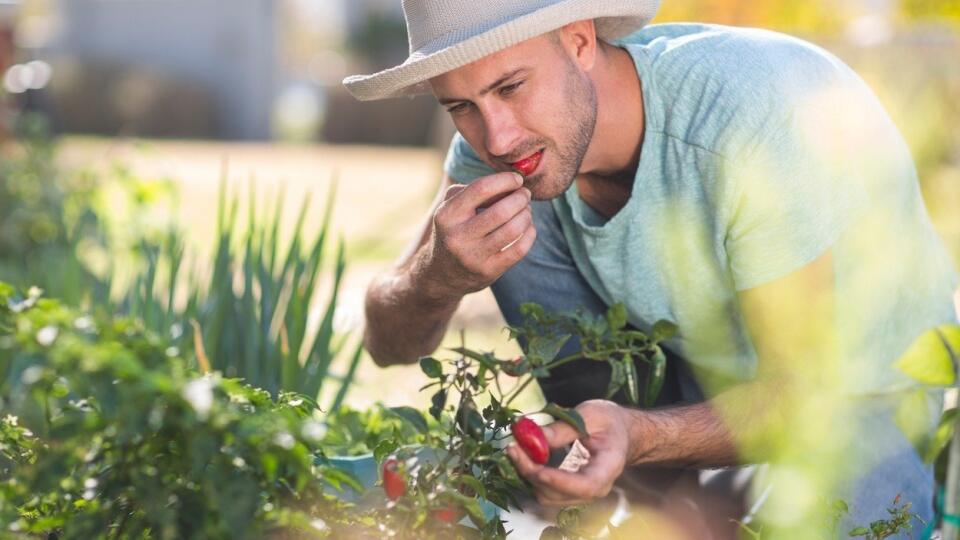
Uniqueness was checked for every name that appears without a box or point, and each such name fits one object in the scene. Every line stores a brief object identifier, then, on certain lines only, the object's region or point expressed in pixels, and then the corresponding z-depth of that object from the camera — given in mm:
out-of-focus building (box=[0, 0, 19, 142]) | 6160
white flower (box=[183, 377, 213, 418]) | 1641
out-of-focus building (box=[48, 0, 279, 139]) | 16203
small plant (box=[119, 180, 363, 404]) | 2582
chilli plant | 1851
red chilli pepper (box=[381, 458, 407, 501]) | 1856
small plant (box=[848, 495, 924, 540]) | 1982
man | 2173
